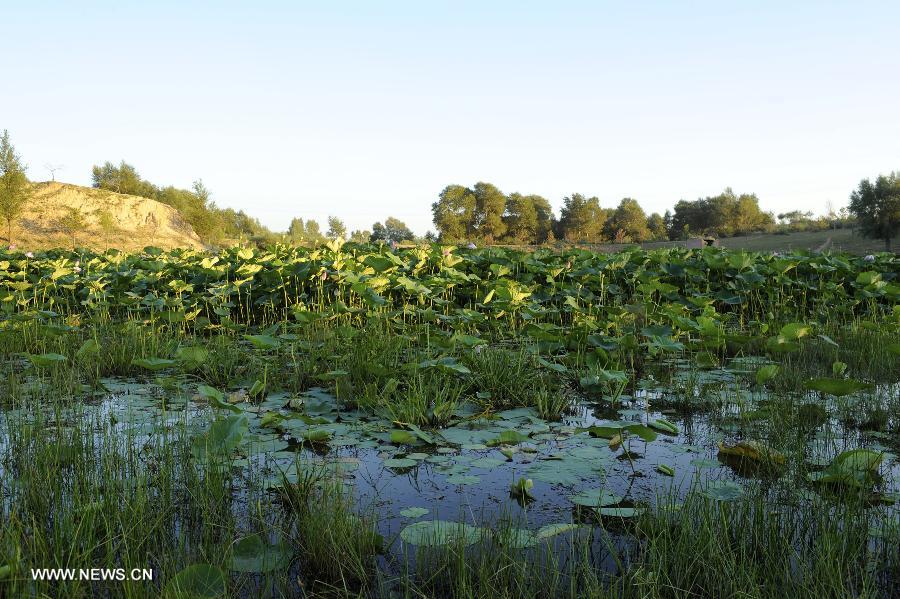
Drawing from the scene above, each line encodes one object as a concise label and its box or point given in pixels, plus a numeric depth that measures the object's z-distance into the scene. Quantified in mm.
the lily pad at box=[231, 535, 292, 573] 1613
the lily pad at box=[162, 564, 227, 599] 1423
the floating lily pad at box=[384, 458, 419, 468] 2449
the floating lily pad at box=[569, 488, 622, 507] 2002
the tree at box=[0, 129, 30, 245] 29828
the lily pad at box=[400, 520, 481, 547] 1663
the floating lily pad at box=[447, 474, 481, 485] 2250
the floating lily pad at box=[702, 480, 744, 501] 2008
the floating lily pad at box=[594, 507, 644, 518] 1870
